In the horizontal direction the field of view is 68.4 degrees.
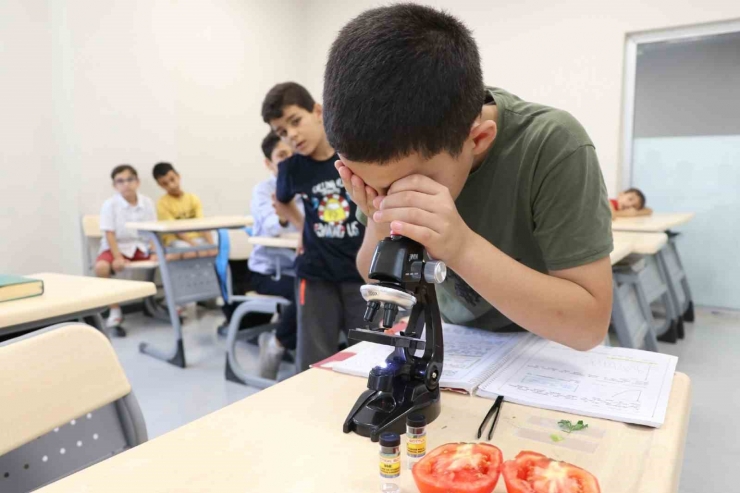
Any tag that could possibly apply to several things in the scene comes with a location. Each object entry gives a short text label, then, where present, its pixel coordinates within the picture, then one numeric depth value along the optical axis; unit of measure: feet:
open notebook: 2.46
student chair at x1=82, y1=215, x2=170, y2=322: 14.70
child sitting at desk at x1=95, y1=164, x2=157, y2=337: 14.25
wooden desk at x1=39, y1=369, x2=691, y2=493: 1.94
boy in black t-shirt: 6.97
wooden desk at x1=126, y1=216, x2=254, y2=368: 11.18
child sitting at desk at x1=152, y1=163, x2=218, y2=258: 15.56
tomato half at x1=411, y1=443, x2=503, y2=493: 1.77
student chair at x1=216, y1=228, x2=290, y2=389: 9.59
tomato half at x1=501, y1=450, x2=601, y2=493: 1.72
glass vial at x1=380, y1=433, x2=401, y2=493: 1.87
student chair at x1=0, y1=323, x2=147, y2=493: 2.87
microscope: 2.17
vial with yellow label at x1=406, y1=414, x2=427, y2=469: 2.05
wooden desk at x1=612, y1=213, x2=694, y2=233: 10.54
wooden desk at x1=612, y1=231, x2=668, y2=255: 8.65
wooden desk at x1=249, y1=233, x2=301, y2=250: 9.38
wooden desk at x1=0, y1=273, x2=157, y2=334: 4.58
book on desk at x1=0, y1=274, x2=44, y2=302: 4.87
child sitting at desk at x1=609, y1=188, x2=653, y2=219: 13.42
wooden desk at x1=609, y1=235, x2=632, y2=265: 7.35
